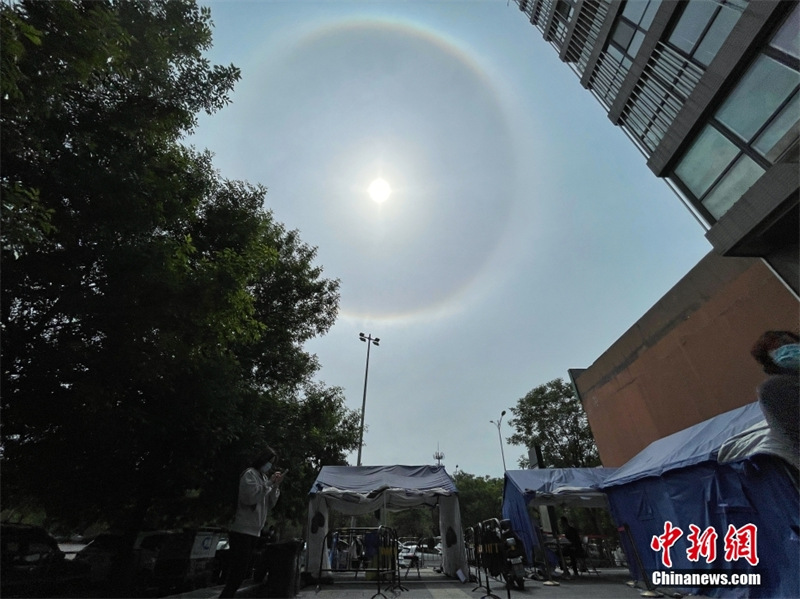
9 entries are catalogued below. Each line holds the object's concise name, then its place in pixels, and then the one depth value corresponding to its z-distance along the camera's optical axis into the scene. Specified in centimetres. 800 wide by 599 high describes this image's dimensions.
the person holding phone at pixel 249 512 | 396
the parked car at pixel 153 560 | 922
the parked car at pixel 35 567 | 752
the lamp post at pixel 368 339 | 2906
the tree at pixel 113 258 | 495
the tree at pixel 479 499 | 4331
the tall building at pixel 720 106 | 656
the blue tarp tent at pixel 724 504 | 468
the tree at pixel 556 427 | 2433
